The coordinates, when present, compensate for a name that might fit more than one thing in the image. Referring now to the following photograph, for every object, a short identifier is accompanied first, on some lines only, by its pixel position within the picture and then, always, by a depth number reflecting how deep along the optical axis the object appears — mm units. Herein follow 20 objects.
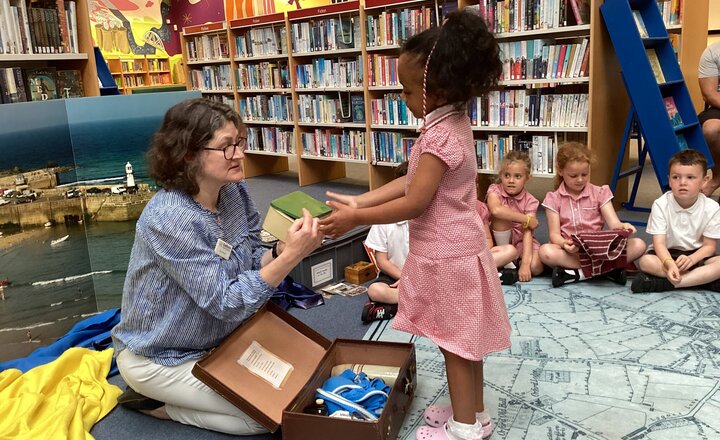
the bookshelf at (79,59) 3096
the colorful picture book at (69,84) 3203
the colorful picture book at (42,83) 3084
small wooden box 3453
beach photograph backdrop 2658
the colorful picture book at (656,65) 4125
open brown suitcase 1741
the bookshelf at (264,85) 6441
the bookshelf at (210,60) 7133
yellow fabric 1962
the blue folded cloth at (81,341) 2500
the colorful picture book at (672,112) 4089
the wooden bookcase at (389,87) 4133
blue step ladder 3832
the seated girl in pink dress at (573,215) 3242
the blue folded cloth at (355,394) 1870
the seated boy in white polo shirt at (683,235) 2984
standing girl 1545
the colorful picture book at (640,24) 4114
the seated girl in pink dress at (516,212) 3389
